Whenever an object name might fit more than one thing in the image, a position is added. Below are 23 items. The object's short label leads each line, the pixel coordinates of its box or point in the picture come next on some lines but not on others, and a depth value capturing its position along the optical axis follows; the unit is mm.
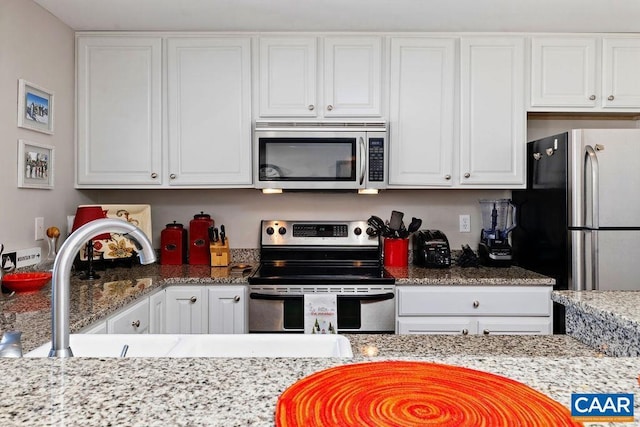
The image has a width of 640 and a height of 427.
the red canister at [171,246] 2867
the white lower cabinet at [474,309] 2449
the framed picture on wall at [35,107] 2203
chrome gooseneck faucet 707
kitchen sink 1039
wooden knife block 2768
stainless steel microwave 2664
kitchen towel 2398
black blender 2785
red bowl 1877
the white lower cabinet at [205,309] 2436
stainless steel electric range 2404
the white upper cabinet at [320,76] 2721
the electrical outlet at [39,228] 2348
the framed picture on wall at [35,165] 2211
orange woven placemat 491
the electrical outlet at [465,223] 3066
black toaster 2754
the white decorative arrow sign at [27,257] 2191
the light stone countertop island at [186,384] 507
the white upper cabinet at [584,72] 2730
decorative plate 2525
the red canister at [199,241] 2863
